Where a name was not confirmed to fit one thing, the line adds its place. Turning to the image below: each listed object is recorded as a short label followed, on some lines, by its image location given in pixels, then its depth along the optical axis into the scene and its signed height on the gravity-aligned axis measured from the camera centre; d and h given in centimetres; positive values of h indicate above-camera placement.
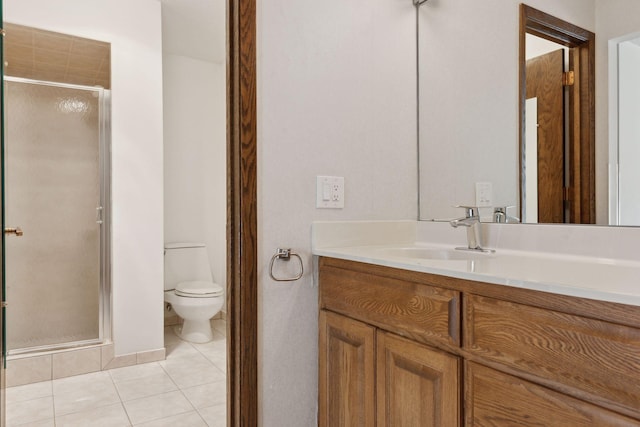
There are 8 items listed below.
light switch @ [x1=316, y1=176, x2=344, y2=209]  150 +6
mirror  125 +41
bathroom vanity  72 -30
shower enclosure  261 -1
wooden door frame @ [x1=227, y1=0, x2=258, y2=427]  136 -2
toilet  304 -60
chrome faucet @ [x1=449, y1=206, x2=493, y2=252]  143 -6
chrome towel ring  141 -16
